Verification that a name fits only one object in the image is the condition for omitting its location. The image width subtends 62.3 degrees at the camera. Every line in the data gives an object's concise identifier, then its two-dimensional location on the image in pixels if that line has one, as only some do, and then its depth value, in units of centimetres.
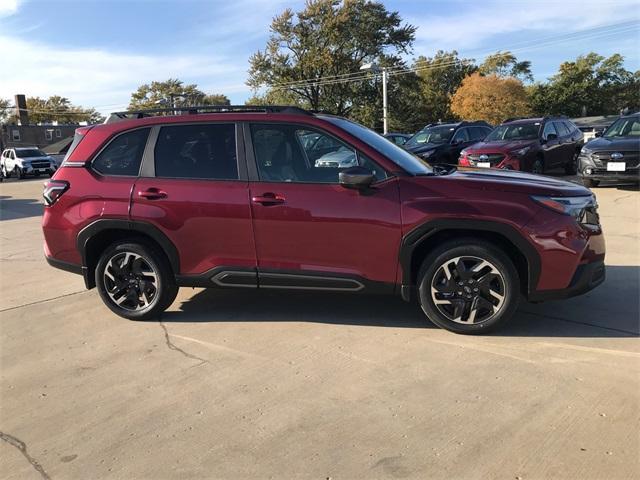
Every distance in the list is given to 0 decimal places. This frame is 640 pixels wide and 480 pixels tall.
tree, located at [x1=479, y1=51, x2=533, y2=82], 7038
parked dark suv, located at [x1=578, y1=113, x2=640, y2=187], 1102
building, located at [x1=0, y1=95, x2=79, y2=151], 6906
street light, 3072
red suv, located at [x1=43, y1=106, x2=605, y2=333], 403
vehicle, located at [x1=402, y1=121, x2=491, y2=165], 1477
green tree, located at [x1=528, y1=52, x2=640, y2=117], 6919
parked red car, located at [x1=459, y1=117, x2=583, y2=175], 1282
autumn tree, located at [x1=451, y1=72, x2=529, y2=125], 5800
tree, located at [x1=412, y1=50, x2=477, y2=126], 6369
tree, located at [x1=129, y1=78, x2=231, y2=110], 8112
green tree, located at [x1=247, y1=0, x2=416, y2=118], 4909
